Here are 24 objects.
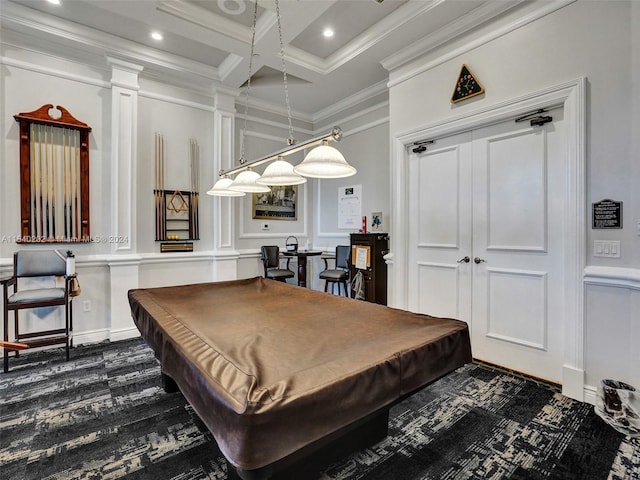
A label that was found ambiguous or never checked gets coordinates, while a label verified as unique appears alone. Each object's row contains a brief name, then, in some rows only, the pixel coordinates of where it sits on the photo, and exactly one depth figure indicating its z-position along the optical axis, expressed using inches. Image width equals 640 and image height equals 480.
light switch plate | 86.4
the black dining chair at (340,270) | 172.6
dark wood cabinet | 159.2
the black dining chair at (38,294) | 112.4
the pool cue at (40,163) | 129.8
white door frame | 91.1
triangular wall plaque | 114.7
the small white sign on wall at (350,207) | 193.0
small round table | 186.1
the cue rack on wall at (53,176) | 127.1
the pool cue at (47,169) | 131.1
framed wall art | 203.3
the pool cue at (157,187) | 158.2
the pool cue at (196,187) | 169.9
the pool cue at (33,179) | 128.1
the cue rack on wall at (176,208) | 159.3
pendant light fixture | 75.4
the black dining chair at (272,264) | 180.0
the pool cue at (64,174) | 135.0
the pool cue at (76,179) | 137.6
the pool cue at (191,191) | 168.6
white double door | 100.5
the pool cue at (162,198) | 159.5
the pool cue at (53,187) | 132.5
